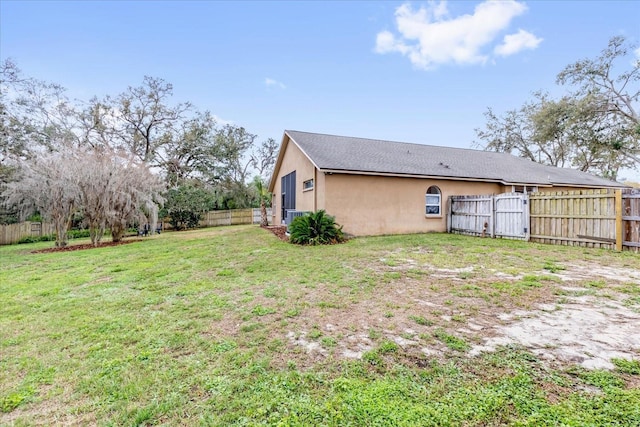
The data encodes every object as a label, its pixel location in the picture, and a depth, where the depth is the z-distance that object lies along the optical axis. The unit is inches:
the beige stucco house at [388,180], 446.0
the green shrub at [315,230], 386.6
